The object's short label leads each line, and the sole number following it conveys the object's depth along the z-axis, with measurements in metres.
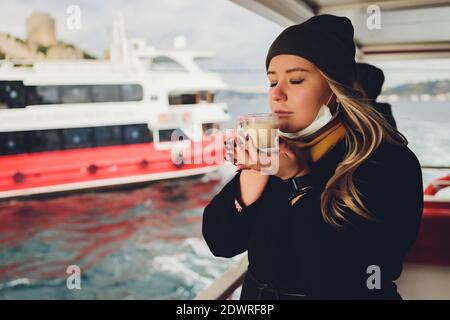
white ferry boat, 7.36
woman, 0.90
